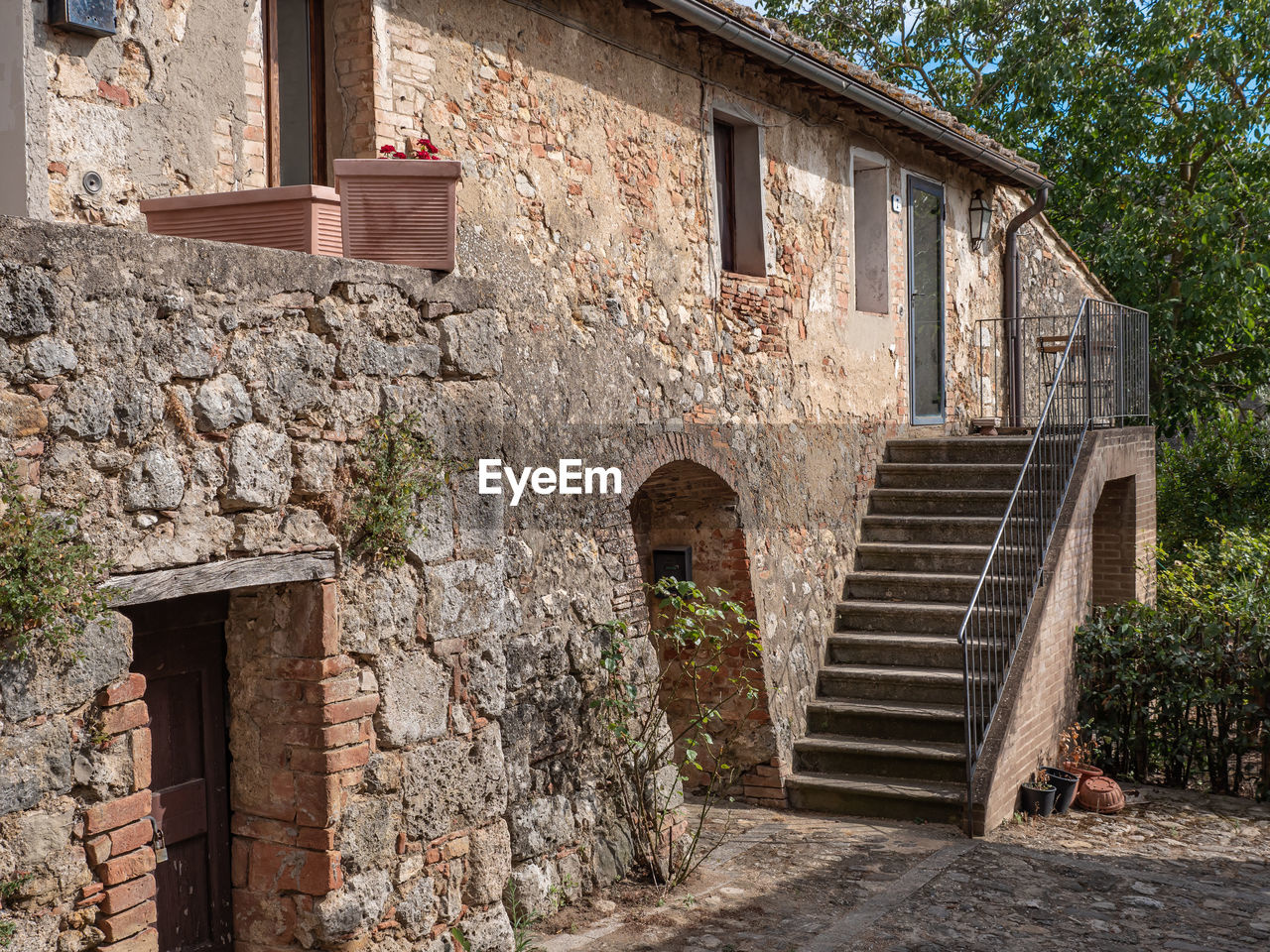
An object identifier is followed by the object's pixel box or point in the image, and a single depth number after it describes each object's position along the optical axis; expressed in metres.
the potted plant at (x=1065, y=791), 7.52
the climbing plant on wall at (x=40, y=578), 2.91
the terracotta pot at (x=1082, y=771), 7.82
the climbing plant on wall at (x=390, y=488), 3.93
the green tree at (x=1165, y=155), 13.53
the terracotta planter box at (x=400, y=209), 4.07
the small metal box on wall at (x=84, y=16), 4.02
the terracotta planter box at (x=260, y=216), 3.94
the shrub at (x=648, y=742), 5.80
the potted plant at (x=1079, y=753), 7.91
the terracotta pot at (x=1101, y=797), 7.58
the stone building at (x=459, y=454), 3.24
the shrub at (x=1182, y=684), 8.12
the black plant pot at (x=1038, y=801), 7.31
